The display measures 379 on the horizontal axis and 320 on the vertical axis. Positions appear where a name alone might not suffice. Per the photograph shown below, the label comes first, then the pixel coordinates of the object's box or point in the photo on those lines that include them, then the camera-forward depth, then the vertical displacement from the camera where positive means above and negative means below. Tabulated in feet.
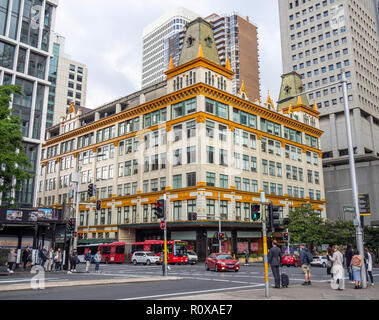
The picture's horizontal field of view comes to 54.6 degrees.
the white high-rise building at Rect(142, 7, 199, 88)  484.33 +271.52
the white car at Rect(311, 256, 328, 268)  135.13 -7.65
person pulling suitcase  53.47 -2.62
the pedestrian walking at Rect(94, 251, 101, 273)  97.51 -5.26
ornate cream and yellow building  166.81 +42.26
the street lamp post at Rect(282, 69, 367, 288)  54.40 +7.58
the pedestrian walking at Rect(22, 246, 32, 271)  93.26 -4.56
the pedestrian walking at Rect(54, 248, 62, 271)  100.89 -5.29
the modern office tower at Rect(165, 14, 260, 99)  411.54 +215.43
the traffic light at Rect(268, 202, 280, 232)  45.27 +2.79
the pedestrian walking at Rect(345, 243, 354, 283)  62.59 -3.11
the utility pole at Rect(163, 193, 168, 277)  76.55 -4.80
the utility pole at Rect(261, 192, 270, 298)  41.50 -1.53
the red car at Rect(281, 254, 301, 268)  128.06 -6.92
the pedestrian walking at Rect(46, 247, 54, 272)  96.84 -5.08
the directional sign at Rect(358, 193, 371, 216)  58.51 +5.45
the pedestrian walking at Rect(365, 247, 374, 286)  59.23 -4.05
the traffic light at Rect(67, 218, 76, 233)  92.89 +3.77
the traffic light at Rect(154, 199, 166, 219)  74.49 +6.38
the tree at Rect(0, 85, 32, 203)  74.49 +19.80
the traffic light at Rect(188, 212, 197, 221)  124.57 +8.00
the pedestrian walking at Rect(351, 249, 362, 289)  51.42 -4.04
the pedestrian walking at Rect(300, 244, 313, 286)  57.74 -3.33
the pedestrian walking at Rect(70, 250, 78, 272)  96.27 -4.84
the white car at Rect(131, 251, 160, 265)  148.46 -6.97
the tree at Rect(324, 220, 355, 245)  179.01 +3.22
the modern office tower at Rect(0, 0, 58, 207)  143.13 +70.47
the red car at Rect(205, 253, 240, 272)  96.58 -5.93
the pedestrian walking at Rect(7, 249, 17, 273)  86.94 -4.32
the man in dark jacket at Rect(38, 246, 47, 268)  93.87 -3.68
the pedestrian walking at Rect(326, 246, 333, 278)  69.16 -4.94
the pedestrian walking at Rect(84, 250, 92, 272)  96.17 -5.09
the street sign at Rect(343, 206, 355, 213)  68.58 +5.79
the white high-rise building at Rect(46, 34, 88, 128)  339.16 +152.05
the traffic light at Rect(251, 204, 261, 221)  46.44 +3.61
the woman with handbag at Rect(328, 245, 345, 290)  50.34 -3.97
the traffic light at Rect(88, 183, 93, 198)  99.81 +13.49
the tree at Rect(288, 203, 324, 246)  180.55 +6.70
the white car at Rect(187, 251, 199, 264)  147.84 -6.75
